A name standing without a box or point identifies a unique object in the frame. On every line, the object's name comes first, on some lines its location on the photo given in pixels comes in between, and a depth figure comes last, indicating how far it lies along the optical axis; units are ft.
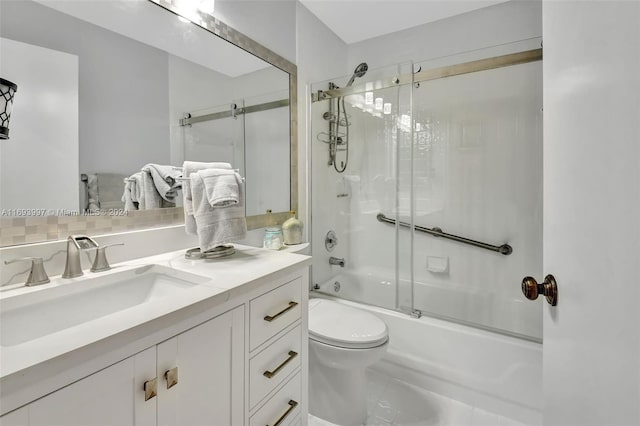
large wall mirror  2.85
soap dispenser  5.98
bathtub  5.07
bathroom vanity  1.69
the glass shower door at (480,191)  6.49
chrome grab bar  6.88
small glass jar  5.41
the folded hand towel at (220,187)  3.67
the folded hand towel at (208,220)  3.69
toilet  4.66
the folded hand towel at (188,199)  3.80
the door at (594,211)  1.08
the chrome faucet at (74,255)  2.86
